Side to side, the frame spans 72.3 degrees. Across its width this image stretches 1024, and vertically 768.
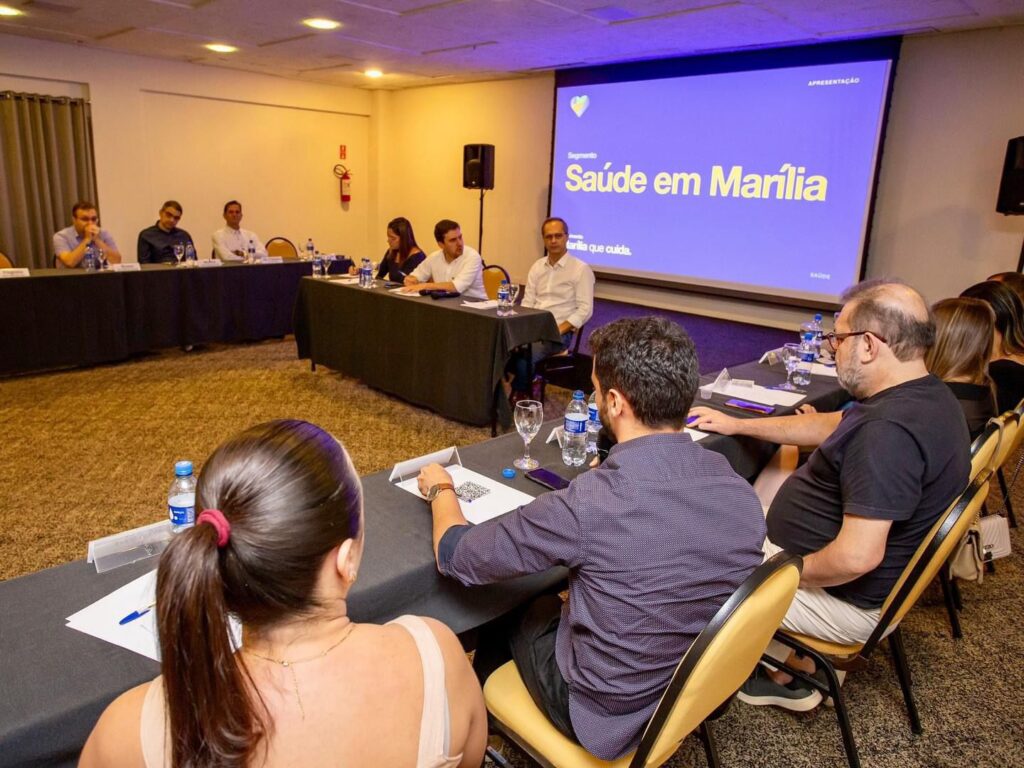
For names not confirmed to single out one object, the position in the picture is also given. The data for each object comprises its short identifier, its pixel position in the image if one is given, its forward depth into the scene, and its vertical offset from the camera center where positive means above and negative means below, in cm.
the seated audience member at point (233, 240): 693 -36
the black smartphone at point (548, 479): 183 -67
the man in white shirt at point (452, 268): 502 -40
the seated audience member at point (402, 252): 564 -33
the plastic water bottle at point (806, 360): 307 -61
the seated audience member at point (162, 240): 637 -36
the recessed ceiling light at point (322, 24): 604 +156
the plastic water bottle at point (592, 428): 210 -63
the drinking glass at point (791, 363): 300 -59
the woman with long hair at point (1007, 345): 290 -45
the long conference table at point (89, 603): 100 -70
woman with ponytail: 75 -51
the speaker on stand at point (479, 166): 817 +54
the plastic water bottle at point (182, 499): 142 -59
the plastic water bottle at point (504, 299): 450 -54
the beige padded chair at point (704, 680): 111 -75
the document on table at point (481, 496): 165 -68
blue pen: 119 -70
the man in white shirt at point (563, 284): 493 -46
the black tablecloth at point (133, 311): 494 -86
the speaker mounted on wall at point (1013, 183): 508 +38
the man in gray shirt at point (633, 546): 117 -54
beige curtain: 745 +28
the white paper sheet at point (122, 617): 114 -69
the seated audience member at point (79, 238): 566 -33
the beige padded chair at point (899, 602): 161 -87
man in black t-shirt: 166 -59
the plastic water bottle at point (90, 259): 539 -46
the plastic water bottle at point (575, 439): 201 -62
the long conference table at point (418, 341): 431 -86
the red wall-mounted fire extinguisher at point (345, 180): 1030 +40
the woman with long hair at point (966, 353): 226 -38
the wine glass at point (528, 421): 199 -57
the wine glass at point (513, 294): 460 -51
